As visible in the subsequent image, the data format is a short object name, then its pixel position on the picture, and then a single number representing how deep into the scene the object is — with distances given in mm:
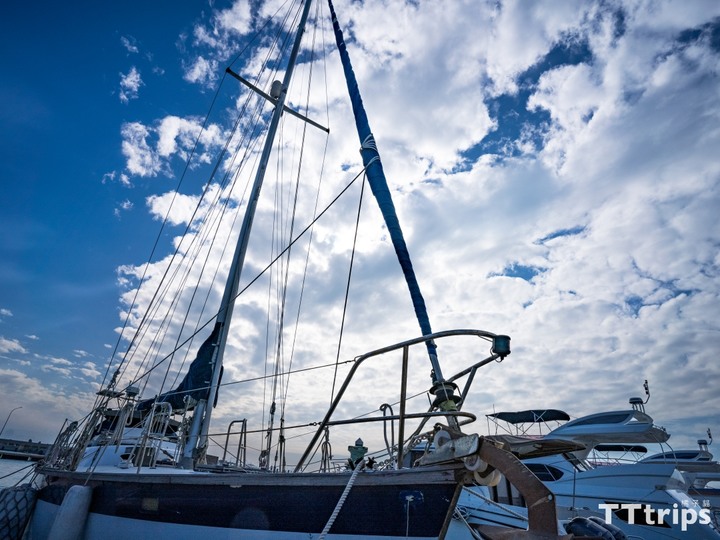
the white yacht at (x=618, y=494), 9156
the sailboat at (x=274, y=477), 4000
